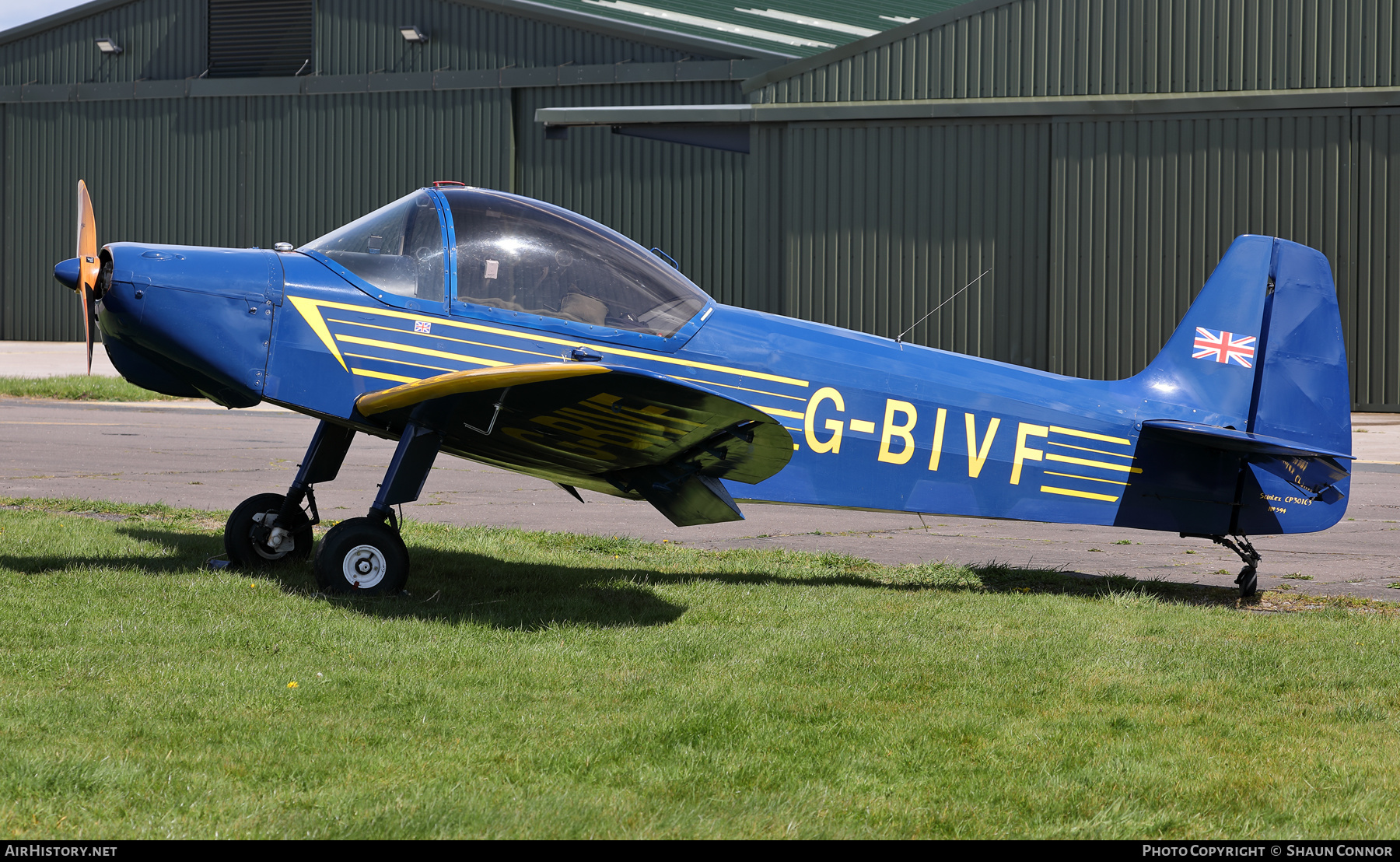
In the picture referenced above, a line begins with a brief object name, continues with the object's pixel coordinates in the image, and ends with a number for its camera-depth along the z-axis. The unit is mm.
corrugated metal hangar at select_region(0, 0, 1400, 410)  39656
